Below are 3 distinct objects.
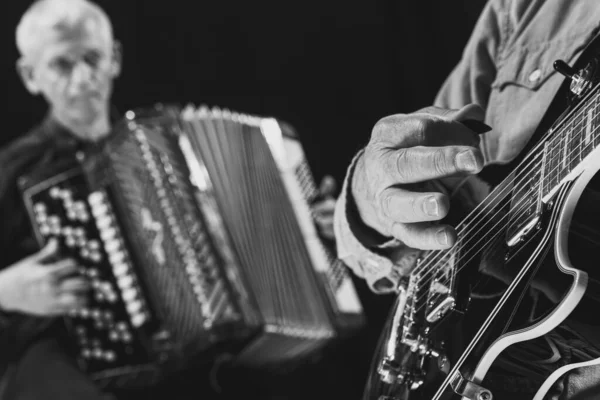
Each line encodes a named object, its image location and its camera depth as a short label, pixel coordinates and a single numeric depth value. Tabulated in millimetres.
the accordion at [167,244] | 2213
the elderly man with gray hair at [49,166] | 2294
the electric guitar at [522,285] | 1280
